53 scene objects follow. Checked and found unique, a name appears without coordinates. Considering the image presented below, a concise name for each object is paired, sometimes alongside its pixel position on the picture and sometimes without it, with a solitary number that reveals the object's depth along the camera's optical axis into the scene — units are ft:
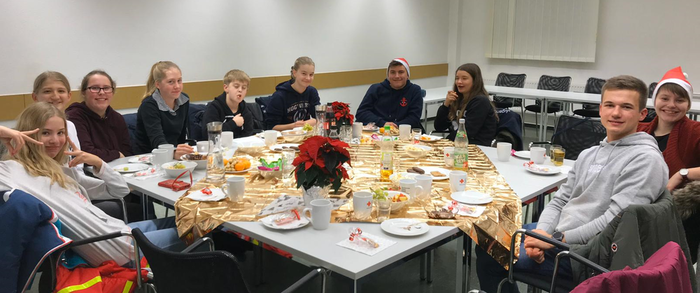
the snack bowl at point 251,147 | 10.94
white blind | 26.89
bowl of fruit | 8.95
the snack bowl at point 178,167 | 9.00
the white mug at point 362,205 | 7.01
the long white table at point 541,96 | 21.90
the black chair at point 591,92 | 22.68
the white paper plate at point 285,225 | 6.70
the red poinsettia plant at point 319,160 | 6.91
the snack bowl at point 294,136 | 12.23
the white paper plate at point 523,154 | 10.75
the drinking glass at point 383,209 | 7.17
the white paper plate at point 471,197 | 7.76
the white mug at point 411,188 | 7.77
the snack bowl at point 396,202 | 7.35
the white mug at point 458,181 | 8.15
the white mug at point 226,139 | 11.48
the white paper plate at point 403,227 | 6.57
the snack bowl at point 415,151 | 10.42
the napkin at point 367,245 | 6.13
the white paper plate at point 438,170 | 9.02
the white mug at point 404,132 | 12.32
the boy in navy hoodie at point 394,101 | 15.94
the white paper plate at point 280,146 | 11.22
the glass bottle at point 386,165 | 8.90
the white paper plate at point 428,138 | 12.46
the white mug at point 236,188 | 7.75
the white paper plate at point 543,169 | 9.45
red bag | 8.52
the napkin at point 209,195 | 7.87
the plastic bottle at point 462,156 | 9.62
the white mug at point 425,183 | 7.90
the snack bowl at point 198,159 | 9.61
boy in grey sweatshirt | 6.91
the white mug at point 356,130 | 12.53
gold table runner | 7.02
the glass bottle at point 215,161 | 8.69
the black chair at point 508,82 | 26.96
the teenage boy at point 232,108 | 13.56
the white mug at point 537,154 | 10.10
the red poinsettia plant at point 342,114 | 11.81
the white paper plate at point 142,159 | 10.31
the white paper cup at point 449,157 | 9.77
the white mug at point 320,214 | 6.68
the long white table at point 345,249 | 5.81
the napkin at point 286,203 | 7.40
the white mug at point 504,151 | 10.54
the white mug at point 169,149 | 9.99
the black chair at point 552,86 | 25.25
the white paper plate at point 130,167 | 9.56
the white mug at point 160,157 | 9.82
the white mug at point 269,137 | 11.70
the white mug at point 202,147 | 10.37
